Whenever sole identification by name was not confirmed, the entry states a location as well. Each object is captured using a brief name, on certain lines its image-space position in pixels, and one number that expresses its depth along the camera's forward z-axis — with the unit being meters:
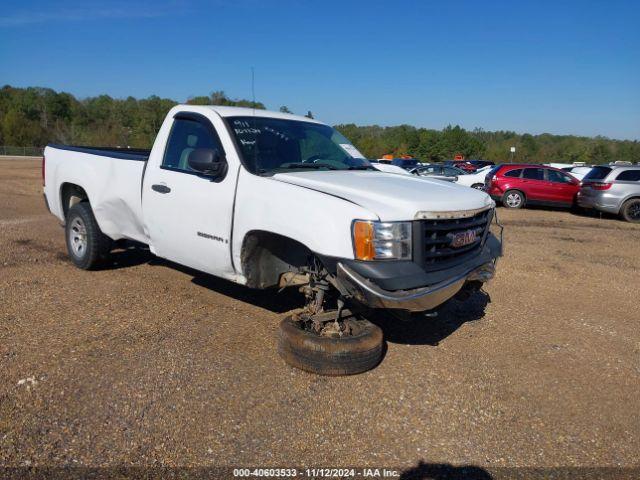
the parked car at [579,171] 23.96
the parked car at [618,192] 14.23
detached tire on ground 3.79
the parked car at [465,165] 36.58
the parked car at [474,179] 20.73
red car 16.45
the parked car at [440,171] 22.76
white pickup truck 3.51
